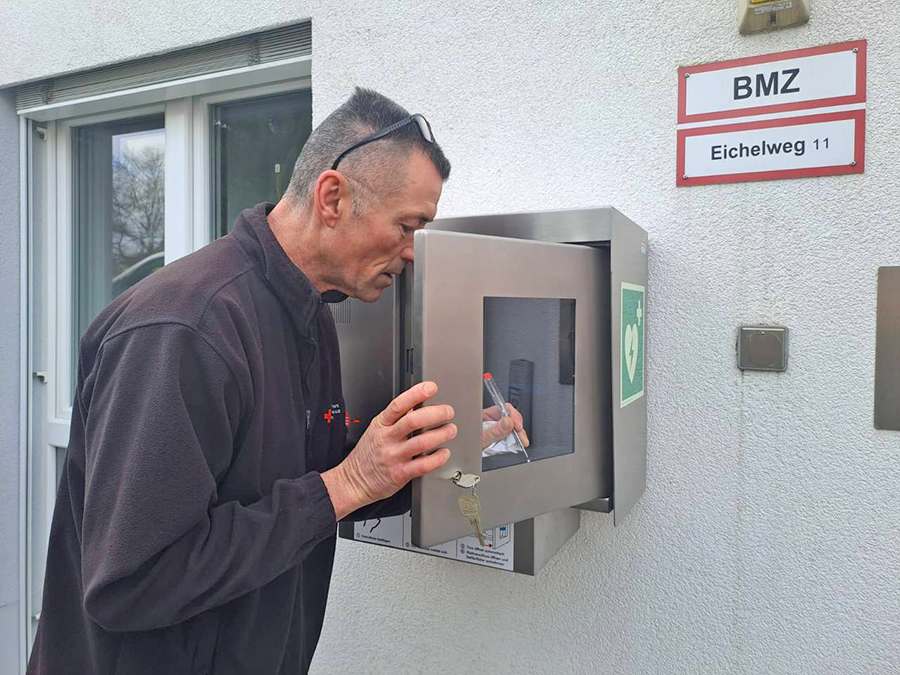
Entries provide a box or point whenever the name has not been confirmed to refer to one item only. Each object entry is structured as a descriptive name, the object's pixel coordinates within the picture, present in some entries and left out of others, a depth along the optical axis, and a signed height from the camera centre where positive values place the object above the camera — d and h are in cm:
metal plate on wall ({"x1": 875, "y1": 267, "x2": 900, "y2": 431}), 125 -4
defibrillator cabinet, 102 -6
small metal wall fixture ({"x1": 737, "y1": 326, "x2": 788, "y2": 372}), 132 -4
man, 93 -16
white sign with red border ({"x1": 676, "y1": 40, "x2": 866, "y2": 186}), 127 +41
